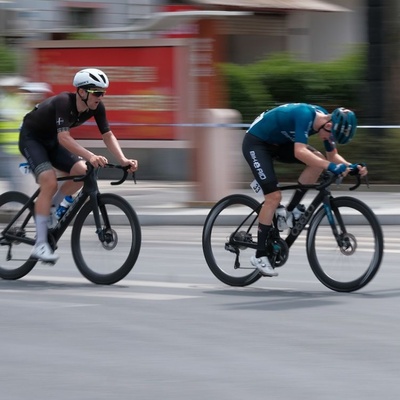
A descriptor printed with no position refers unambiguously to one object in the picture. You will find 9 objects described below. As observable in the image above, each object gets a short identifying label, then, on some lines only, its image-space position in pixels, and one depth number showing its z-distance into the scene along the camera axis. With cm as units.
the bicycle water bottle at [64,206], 1894
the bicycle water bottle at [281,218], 1822
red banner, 3216
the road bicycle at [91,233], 1839
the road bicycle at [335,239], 1748
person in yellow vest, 2783
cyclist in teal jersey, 1725
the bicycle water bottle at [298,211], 1816
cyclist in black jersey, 1820
